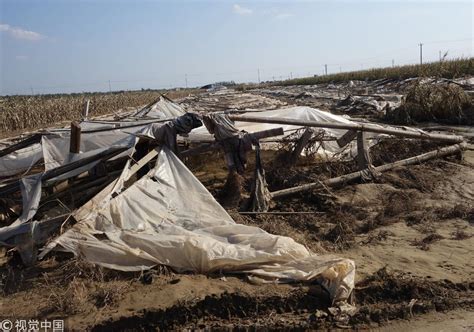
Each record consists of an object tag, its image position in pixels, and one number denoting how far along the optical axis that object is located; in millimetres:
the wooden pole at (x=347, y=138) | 7117
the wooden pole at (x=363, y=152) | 6980
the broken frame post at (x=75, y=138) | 5660
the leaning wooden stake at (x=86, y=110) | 12773
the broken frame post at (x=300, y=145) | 7215
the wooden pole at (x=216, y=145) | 5863
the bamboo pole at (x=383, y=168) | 6172
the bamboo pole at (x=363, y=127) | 6443
